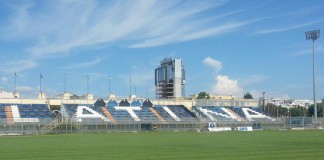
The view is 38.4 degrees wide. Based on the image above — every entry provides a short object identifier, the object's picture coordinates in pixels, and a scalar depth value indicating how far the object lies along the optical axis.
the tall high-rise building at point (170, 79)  155.38
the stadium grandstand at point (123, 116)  87.88
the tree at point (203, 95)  179.35
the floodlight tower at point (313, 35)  96.06
